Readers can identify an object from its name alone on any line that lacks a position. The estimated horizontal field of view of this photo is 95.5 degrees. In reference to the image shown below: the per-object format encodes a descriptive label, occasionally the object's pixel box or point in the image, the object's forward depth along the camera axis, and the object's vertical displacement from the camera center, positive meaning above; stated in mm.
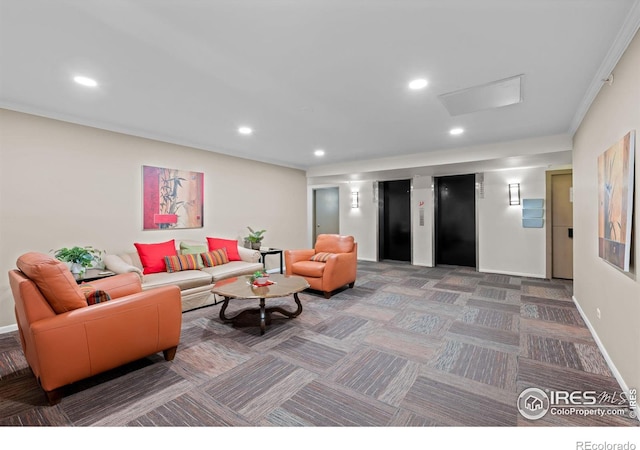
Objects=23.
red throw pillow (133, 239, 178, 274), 4148 -446
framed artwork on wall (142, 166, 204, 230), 4492 +451
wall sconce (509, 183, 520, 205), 5996 +606
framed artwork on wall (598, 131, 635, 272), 1941 +159
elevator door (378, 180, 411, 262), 7742 +101
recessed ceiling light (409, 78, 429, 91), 2738 +1355
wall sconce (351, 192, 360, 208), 8250 +683
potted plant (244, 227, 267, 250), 5883 -308
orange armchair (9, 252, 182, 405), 1926 -712
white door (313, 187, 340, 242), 8852 +395
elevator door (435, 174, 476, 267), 6781 +80
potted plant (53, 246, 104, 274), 3266 -366
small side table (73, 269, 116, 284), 3234 -570
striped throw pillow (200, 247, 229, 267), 4676 -534
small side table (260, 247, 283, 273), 5782 -533
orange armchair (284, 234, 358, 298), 4508 -643
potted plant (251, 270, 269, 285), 3498 -667
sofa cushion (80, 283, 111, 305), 2311 -568
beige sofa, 3699 -715
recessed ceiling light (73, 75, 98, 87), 2686 +1369
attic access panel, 2838 +1348
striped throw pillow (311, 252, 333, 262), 4879 -552
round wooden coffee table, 3152 -748
